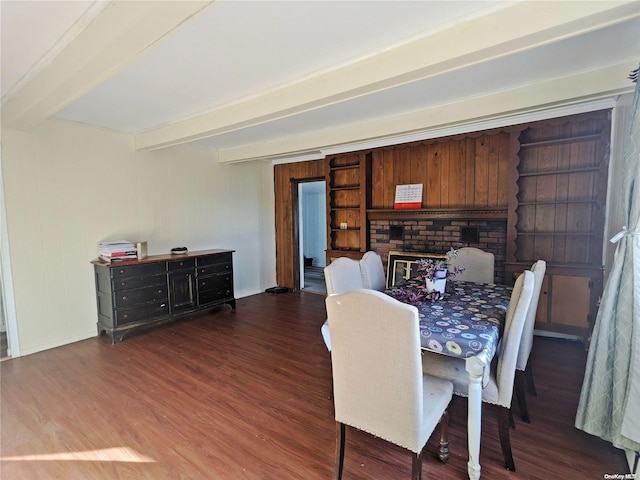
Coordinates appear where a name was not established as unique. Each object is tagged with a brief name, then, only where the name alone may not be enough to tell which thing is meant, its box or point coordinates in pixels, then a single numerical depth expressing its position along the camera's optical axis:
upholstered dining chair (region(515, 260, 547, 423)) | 2.06
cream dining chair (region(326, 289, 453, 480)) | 1.42
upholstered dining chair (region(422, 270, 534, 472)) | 1.68
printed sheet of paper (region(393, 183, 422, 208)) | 4.32
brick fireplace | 3.82
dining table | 1.62
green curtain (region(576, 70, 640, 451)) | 1.62
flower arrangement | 2.35
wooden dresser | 3.64
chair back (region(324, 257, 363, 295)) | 2.46
